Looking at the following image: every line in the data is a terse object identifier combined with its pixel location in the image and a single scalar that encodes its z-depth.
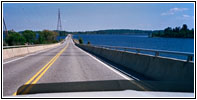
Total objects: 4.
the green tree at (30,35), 177.59
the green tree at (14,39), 100.82
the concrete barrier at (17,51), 23.49
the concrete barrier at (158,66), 8.34
